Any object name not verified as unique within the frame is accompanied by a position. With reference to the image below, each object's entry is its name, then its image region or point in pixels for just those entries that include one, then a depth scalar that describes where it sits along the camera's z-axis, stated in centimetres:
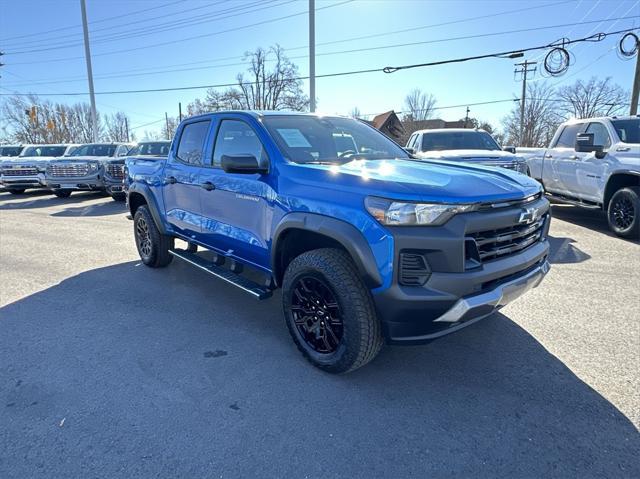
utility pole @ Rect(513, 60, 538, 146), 4016
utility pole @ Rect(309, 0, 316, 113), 1656
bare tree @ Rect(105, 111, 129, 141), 8075
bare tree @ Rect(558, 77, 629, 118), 4481
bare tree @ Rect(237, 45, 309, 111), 4691
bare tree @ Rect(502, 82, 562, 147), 4816
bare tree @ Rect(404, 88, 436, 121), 5888
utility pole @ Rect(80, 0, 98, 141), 2466
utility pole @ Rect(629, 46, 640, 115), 1655
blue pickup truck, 245
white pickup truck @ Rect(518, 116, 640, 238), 677
